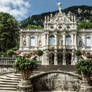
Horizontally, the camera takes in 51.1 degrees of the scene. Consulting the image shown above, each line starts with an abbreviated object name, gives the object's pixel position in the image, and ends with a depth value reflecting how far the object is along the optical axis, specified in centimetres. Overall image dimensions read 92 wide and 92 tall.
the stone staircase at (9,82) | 801
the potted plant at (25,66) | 760
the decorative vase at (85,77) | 758
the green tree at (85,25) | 3500
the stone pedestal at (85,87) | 740
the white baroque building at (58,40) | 2405
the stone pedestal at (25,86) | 752
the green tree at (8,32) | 2624
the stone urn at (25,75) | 778
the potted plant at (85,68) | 739
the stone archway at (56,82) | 845
